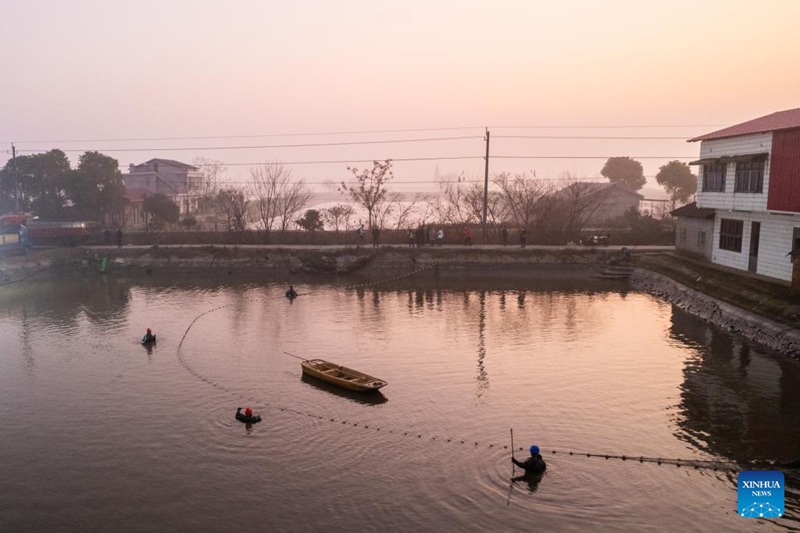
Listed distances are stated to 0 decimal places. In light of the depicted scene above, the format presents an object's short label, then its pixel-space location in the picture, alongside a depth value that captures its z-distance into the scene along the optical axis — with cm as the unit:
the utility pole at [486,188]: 7238
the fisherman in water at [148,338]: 3691
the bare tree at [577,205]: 7270
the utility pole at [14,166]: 8116
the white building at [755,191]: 3812
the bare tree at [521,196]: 7650
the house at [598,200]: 7686
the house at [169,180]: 10575
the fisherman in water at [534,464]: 2008
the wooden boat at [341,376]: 2778
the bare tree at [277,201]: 8525
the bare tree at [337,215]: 7938
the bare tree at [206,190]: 10480
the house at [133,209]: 8694
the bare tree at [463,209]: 7831
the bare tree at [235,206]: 7875
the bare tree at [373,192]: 8056
